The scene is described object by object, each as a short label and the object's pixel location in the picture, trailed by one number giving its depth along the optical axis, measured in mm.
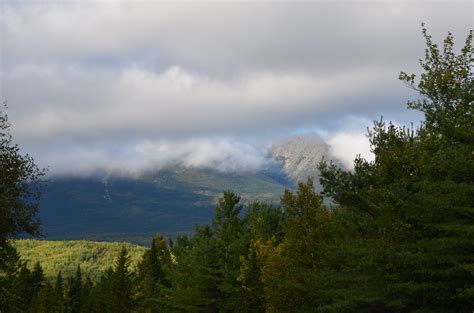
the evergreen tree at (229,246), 55594
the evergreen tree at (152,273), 89188
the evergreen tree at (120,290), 90750
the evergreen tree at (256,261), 51125
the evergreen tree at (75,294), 108625
